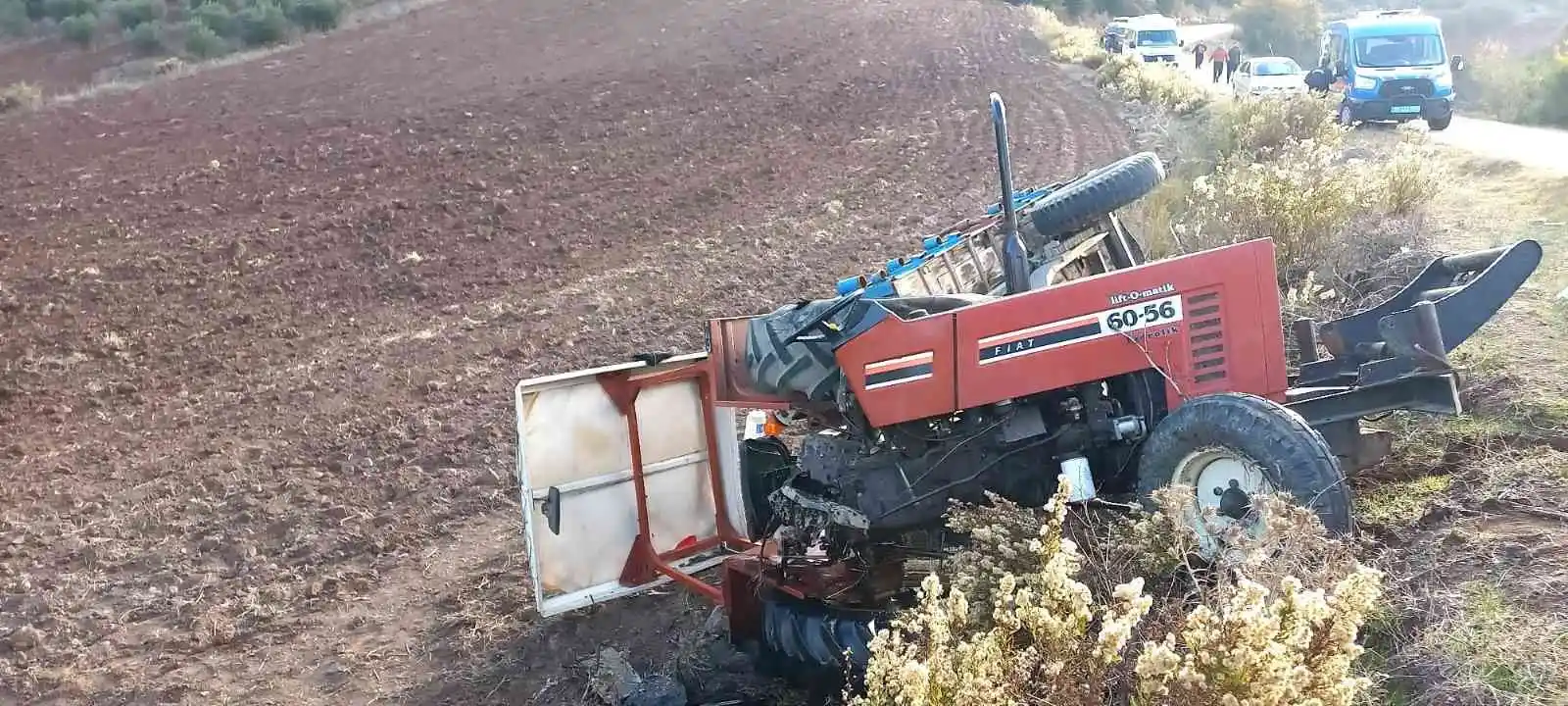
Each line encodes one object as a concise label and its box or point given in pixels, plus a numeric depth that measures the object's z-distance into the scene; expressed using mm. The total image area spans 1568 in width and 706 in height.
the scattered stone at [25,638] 5805
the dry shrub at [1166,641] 2582
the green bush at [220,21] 24359
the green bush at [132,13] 24812
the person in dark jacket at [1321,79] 18859
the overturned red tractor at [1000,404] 4383
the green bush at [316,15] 25516
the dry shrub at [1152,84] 18734
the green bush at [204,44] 22953
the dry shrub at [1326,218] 7542
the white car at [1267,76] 20839
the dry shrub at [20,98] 18217
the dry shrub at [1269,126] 12102
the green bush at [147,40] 23641
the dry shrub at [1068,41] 25828
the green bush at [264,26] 24156
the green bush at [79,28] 23828
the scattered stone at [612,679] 5047
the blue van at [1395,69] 17641
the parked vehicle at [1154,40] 28531
